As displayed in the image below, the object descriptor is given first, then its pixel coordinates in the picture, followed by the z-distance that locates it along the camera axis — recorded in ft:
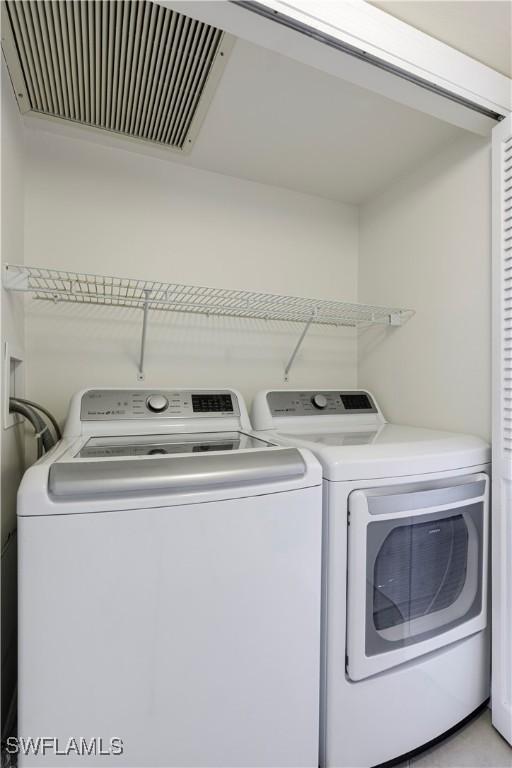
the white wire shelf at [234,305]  5.50
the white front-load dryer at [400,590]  3.74
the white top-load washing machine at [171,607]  2.83
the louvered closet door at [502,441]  4.40
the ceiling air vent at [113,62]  3.81
